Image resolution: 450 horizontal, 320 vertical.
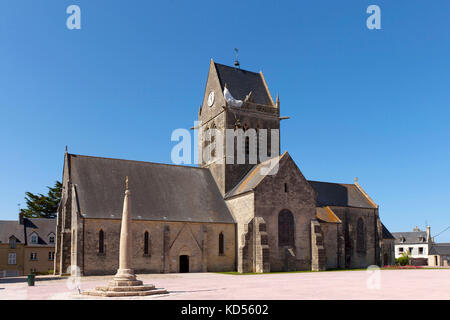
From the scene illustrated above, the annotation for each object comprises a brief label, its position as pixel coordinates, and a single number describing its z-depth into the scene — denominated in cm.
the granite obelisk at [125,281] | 1817
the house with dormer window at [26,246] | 4856
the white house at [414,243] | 7850
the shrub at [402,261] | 5731
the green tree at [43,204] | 6209
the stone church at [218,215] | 3491
